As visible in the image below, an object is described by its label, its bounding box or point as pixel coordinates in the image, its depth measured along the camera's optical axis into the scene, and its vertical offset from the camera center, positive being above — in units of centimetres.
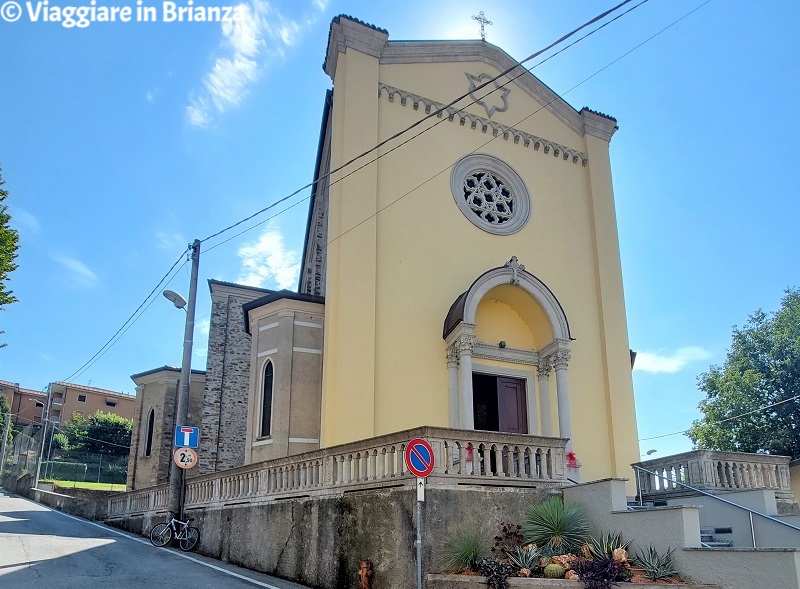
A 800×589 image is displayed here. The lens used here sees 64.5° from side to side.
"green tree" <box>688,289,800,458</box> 2622 +433
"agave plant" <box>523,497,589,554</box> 856 -40
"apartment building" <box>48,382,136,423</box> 6719 +961
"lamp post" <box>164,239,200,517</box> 1399 +213
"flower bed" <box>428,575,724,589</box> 721 -99
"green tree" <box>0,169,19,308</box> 1591 +593
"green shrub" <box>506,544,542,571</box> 801 -74
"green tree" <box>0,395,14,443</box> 5700 +732
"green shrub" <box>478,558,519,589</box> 764 -89
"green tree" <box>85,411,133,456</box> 5369 +472
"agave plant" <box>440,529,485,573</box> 817 -71
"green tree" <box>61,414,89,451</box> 5388 +502
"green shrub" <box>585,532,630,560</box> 806 -60
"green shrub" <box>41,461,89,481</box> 3762 +130
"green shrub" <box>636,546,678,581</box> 755 -78
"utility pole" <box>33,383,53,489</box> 3438 +389
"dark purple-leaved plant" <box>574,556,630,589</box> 722 -85
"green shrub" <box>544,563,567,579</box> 764 -87
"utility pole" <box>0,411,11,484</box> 4724 +299
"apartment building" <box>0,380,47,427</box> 6850 +968
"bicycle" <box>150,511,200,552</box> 1320 -79
